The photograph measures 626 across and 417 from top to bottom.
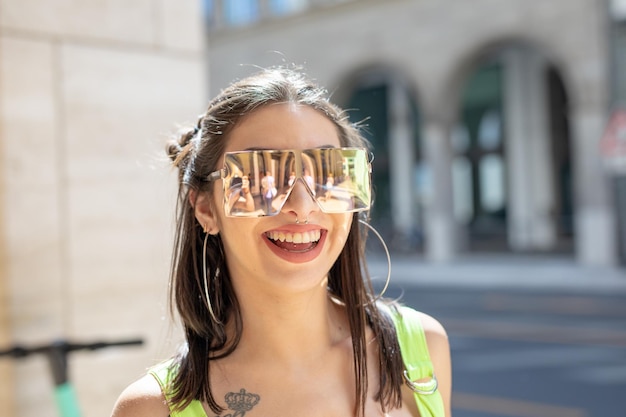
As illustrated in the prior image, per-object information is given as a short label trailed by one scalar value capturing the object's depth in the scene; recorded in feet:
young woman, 5.34
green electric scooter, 8.32
